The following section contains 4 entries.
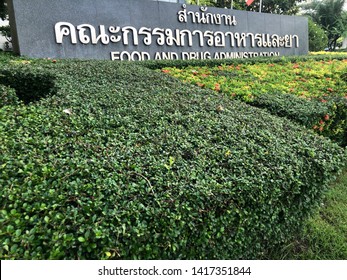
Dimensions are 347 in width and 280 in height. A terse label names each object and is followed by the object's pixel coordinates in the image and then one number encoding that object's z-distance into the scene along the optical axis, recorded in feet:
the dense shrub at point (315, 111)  9.62
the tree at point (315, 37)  49.31
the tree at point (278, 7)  75.51
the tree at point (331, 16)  73.15
